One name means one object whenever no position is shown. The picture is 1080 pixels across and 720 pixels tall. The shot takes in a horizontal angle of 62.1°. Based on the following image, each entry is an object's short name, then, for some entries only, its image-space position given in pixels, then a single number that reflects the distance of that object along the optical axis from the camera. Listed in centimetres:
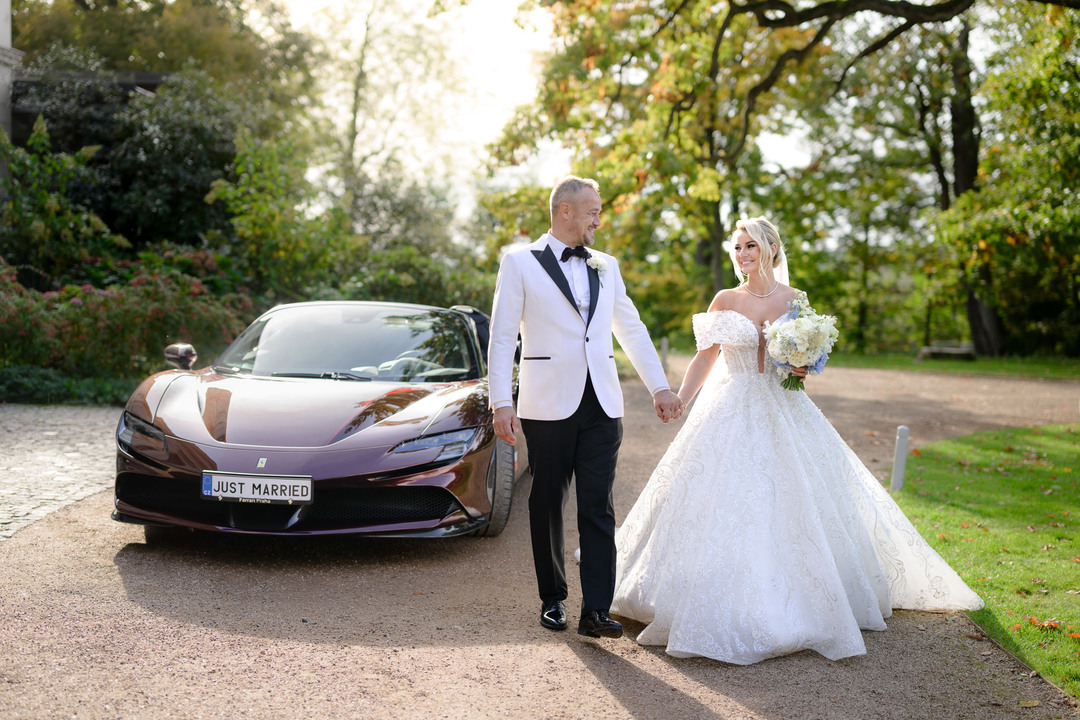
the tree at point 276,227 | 1452
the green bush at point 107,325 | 1061
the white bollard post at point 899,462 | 729
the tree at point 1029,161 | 1498
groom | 387
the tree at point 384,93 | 3275
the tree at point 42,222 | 1349
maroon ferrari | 452
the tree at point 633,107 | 1487
